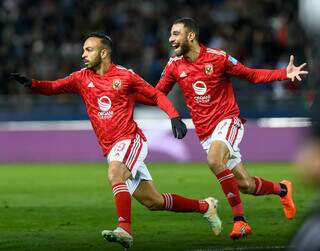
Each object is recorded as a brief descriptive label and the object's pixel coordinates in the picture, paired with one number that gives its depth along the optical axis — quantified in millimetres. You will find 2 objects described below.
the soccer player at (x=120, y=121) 15633
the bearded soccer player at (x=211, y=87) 17641
